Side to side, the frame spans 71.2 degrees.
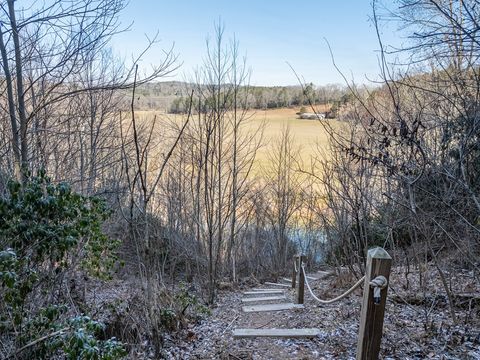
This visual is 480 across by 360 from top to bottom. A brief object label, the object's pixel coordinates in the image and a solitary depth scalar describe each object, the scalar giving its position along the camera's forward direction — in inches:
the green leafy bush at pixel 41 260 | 93.9
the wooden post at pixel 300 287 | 218.2
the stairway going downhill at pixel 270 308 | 148.9
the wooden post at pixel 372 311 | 80.4
